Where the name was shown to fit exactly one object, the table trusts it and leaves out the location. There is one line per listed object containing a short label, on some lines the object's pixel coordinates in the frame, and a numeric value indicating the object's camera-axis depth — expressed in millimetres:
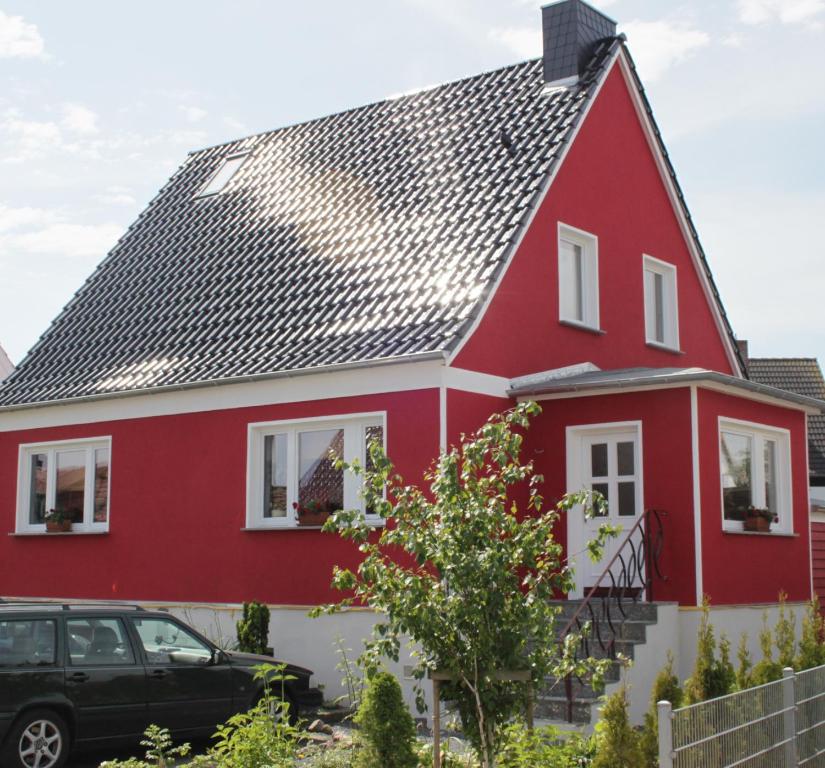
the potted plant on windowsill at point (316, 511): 15148
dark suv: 10164
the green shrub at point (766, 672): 9698
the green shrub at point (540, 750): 7836
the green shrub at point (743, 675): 9484
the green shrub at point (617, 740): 7512
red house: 14508
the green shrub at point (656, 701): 7660
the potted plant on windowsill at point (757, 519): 15266
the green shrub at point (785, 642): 10422
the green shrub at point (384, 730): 8367
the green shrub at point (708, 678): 9078
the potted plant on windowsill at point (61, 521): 18297
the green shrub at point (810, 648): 10844
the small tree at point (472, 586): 7910
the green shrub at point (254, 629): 14664
